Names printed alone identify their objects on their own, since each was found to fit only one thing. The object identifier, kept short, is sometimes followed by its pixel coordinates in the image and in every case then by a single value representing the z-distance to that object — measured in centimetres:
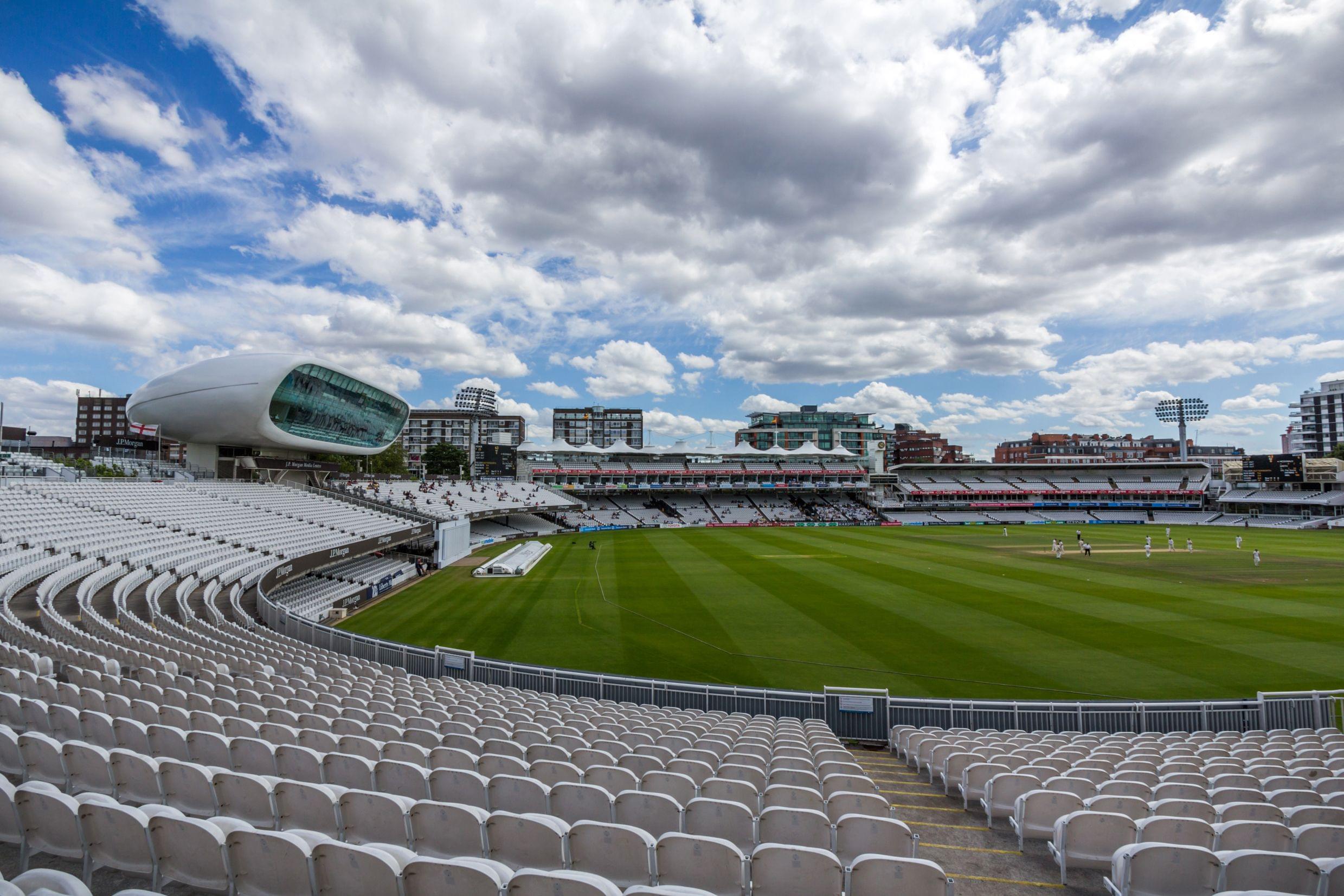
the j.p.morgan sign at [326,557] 2555
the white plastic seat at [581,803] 503
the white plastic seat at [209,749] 585
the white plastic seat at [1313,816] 521
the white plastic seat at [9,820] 410
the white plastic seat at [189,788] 485
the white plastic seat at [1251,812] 546
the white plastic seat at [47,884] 281
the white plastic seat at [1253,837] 473
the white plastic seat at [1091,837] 521
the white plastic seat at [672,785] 568
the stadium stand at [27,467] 3225
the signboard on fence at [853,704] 1296
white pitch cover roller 3747
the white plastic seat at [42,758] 524
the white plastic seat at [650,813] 497
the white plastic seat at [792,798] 562
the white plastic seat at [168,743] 590
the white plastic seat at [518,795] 518
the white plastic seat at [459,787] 530
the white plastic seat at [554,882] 308
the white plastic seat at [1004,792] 708
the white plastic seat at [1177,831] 481
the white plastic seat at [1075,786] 667
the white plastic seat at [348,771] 559
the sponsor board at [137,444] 4850
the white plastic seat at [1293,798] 604
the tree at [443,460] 10350
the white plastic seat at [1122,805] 584
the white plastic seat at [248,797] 472
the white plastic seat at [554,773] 600
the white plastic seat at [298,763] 572
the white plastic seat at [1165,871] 423
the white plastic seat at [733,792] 578
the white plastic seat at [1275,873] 403
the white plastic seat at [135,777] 499
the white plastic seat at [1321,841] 470
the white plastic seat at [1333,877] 393
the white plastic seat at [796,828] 493
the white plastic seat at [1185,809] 568
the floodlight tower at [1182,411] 10700
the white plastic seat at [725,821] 496
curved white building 4209
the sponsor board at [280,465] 4828
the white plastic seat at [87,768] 510
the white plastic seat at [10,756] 551
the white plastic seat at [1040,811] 611
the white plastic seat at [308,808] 461
